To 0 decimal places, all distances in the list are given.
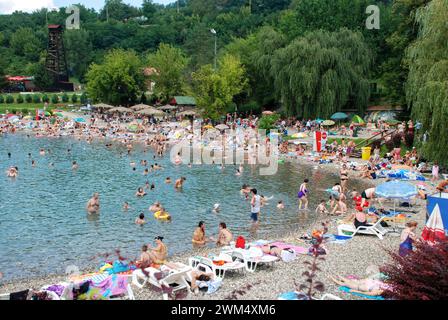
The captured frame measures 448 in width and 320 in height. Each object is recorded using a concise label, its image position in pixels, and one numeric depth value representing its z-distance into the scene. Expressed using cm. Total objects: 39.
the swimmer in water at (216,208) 2088
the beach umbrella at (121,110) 5409
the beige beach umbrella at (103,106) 5678
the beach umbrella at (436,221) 1436
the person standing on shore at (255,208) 1872
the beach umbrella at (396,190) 1819
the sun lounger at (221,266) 1223
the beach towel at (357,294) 1064
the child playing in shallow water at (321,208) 2022
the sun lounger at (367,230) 1577
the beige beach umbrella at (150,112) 5177
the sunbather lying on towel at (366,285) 1068
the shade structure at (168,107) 5463
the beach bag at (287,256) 1333
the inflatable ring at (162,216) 1986
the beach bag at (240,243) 1409
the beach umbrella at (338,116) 4000
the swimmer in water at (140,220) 1914
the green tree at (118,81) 5856
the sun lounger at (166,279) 1128
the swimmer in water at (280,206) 2139
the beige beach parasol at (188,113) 5466
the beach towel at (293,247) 1416
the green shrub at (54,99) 7138
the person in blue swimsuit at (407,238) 1225
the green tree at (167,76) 5862
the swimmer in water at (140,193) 2384
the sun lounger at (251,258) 1267
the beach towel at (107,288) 1098
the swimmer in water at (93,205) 2114
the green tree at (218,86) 4666
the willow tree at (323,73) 4156
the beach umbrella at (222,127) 4225
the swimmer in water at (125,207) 2153
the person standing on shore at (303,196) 2088
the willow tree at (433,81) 2273
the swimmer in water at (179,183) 2550
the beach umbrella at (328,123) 3858
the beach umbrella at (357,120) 3908
